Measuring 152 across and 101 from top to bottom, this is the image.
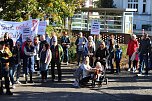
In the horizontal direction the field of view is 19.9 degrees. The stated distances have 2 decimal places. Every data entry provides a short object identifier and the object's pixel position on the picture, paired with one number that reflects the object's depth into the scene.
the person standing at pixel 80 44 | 19.98
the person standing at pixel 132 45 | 18.81
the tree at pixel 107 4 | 55.28
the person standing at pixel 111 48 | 18.59
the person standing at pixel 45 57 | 15.84
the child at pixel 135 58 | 18.59
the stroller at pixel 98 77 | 15.27
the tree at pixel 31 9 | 22.45
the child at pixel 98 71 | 15.24
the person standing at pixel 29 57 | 15.77
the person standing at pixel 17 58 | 14.80
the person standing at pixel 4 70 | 13.82
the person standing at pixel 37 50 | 17.03
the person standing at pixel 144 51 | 17.58
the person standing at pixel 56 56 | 16.25
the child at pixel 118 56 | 18.70
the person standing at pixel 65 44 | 20.84
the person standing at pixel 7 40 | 16.47
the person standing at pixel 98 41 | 18.89
